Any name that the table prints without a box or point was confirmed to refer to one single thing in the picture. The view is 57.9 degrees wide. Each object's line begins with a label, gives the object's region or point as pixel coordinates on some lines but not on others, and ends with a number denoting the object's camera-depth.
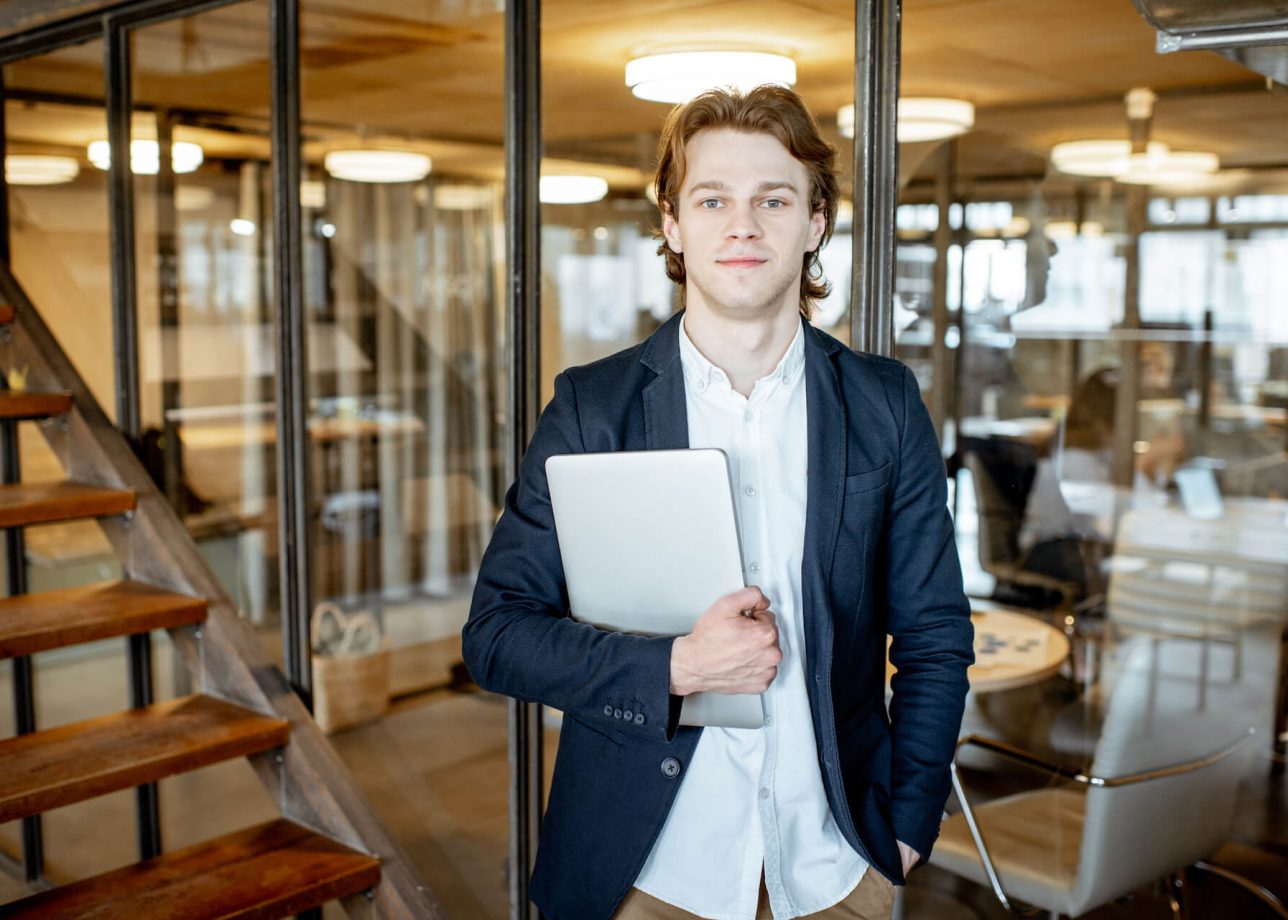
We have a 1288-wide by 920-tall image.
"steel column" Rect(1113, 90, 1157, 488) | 5.33
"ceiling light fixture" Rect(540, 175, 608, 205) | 2.44
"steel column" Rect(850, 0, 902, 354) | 1.80
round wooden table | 2.67
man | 1.47
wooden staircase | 2.32
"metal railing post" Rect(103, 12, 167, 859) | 3.35
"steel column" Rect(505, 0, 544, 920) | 2.33
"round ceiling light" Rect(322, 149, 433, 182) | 3.94
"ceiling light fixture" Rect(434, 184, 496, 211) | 3.15
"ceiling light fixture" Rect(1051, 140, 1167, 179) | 3.10
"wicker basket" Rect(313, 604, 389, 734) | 3.38
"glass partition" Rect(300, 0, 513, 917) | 2.93
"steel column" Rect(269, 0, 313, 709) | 2.80
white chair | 2.37
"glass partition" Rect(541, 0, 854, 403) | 1.87
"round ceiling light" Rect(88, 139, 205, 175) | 3.43
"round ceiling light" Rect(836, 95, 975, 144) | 1.85
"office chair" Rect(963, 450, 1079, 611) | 3.88
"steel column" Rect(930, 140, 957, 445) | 2.15
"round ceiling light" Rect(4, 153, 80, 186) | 3.87
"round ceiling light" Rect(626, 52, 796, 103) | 1.94
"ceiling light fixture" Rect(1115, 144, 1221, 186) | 3.96
